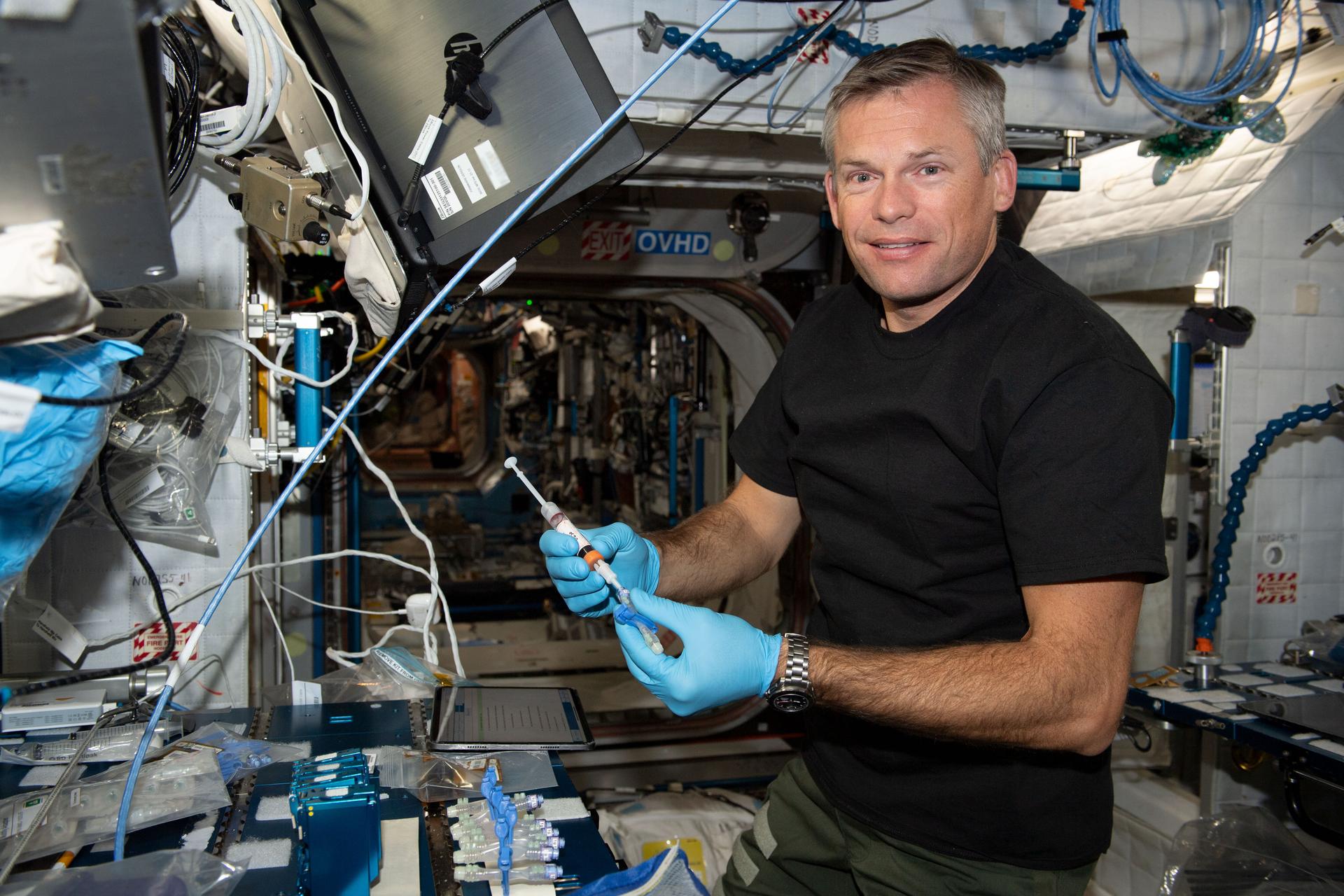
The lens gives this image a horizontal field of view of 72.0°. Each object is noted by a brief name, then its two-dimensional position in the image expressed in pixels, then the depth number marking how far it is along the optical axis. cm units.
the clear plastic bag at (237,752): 173
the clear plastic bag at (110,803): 142
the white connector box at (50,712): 187
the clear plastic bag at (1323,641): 296
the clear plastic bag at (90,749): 177
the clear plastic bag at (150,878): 122
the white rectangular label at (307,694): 219
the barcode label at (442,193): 191
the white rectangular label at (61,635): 217
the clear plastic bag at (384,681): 229
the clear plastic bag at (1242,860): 257
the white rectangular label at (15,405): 96
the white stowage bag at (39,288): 91
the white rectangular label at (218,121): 195
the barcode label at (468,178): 189
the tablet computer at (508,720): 187
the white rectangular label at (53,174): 95
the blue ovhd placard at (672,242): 439
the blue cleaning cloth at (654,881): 130
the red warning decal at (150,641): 232
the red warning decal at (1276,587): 329
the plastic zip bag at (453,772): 169
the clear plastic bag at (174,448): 212
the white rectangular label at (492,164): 187
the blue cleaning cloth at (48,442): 111
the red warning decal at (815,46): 252
